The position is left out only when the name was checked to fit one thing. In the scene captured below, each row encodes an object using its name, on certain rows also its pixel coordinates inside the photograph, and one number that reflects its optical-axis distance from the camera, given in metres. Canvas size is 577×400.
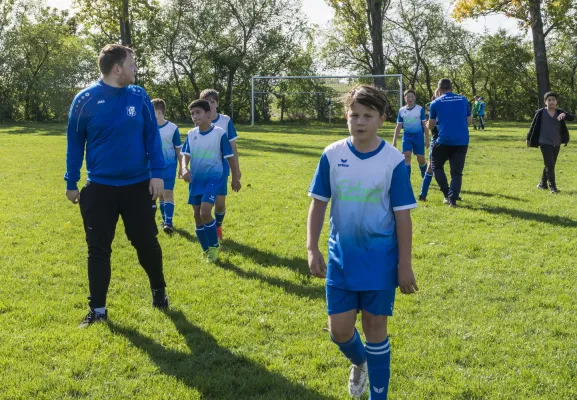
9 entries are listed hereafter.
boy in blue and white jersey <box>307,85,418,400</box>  3.22
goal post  40.44
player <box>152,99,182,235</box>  8.55
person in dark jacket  11.70
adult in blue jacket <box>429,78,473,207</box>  10.08
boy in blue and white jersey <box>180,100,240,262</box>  6.91
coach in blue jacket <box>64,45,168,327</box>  4.71
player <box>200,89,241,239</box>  7.36
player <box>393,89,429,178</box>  11.81
